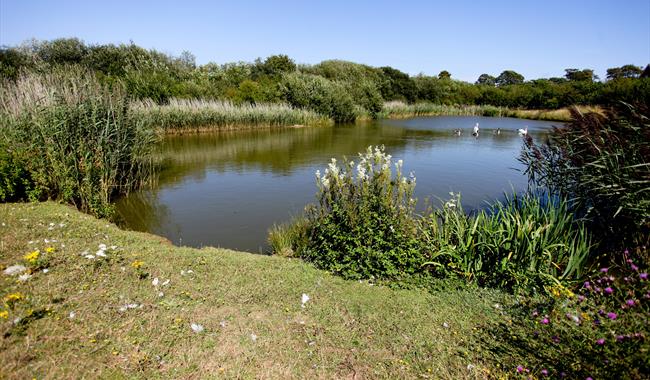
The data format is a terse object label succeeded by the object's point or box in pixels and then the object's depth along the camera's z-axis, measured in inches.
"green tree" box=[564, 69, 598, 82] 3068.4
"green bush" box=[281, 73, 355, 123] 1278.3
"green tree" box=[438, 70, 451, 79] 3697.3
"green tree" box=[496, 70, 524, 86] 4023.1
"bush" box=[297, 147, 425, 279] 196.1
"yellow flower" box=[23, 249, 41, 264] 158.4
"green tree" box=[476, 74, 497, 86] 4340.3
